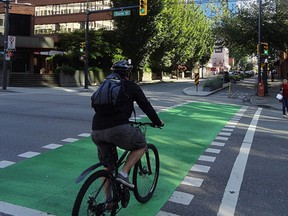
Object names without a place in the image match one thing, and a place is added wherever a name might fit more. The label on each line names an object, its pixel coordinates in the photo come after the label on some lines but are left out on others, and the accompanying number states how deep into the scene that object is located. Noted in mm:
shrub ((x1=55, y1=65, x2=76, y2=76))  35938
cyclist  3967
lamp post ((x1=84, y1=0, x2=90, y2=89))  31230
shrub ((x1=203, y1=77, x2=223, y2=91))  33406
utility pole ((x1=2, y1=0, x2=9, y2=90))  27172
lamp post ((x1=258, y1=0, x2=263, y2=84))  27062
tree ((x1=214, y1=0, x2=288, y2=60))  30047
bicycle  3621
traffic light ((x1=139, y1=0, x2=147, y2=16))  23470
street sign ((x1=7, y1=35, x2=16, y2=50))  27548
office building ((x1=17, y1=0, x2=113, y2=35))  61812
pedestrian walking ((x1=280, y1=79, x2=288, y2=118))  15719
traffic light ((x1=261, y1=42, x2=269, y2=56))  27016
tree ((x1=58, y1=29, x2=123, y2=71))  41469
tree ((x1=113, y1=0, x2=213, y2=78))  40125
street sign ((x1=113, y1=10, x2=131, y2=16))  26303
